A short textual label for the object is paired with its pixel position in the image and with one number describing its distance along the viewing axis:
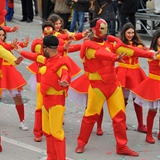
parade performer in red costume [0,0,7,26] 15.29
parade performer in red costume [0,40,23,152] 9.95
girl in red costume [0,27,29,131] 11.75
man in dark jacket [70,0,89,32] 22.50
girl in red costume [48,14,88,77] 11.98
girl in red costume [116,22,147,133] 11.63
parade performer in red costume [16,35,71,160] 9.34
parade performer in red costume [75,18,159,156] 10.22
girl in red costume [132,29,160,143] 10.94
